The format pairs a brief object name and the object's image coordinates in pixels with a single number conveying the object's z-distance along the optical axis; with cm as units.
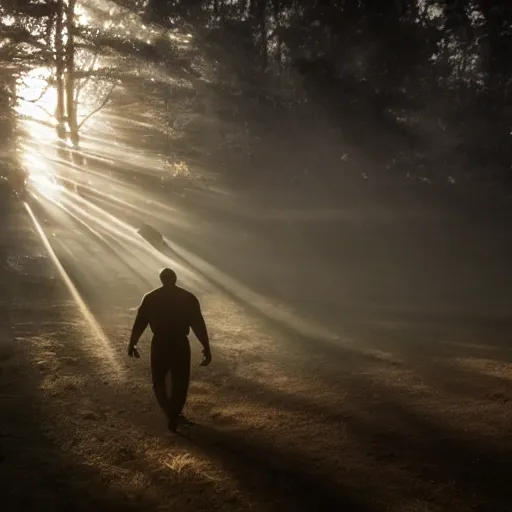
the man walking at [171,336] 611
